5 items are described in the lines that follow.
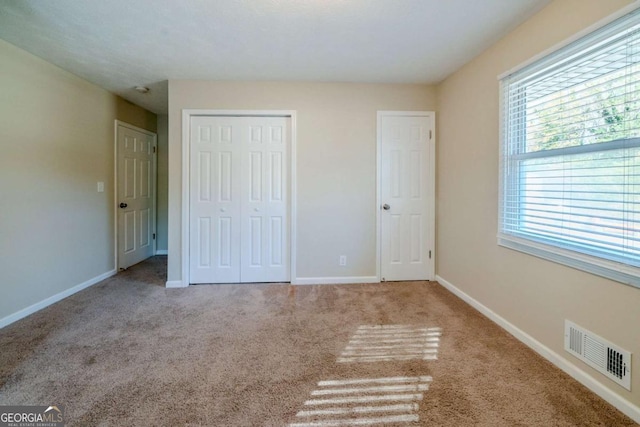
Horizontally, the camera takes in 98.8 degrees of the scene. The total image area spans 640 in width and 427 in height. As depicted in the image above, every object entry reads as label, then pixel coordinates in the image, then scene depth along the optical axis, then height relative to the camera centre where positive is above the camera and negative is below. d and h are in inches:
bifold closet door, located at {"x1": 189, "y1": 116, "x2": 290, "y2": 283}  128.6 +1.7
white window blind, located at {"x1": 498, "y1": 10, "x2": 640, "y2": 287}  55.6 +12.7
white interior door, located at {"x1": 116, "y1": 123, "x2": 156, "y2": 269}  150.9 +5.2
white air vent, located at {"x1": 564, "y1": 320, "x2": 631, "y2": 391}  55.8 -32.7
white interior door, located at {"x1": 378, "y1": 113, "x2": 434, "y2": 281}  131.8 +4.0
